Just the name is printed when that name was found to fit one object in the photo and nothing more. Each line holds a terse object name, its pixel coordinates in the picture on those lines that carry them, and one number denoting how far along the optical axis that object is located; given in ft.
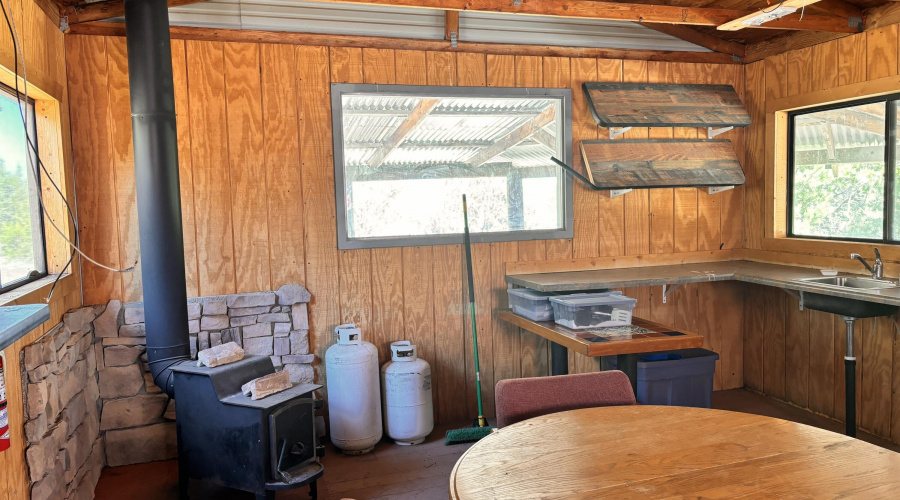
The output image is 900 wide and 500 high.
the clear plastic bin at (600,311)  11.93
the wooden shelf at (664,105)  14.24
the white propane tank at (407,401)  12.84
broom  12.82
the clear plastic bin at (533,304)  12.67
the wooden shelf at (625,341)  10.66
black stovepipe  10.63
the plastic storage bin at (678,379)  11.76
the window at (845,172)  12.77
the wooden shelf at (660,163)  14.23
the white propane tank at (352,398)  12.44
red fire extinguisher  5.21
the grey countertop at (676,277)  12.37
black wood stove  9.75
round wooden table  5.12
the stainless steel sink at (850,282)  12.27
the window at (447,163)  13.41
